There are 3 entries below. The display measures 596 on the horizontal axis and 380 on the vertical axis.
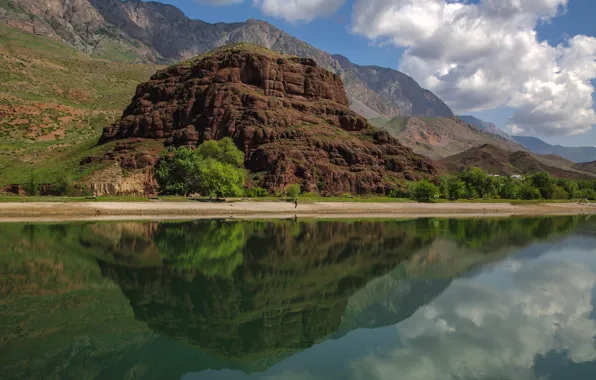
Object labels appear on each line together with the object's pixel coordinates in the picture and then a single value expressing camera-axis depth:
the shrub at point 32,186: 73.56
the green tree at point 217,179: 70.25
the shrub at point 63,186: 73.75
